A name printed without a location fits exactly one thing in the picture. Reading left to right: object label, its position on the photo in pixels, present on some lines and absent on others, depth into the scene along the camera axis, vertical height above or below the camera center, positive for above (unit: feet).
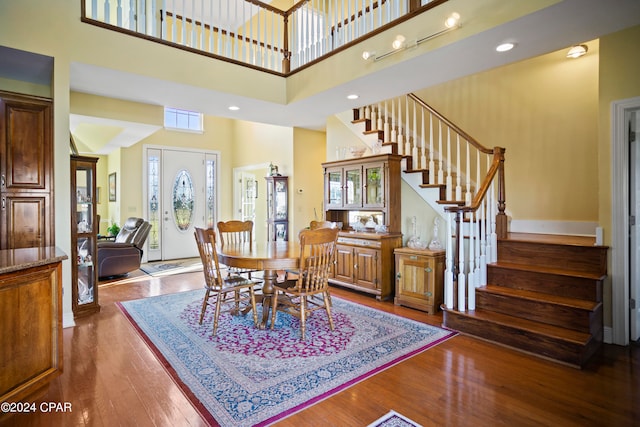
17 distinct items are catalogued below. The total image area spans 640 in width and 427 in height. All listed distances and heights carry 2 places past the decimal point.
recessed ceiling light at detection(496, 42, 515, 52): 10.01 +4.99
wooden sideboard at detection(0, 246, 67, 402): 6.37 -2.17
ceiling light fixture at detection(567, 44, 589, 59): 13.35 +6.43
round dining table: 9.88 -1.30
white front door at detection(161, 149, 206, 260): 25.27 +1.06
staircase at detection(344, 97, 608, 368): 8.92 -2.52
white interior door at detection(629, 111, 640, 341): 9.71 -0.30
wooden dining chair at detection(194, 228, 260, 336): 10.23 -2.11
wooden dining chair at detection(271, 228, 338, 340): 9.87 -1.76
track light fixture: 9.76 +5.51
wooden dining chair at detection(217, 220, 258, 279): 13.66 -0.67
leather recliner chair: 17.84 -1.98
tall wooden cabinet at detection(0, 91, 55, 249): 10.41 +1.38
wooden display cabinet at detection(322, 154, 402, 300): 14.53 -0.52
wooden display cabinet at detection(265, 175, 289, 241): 21.33 +0.50
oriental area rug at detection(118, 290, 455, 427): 6.95 -3.76
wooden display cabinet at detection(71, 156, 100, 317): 12.24 -0.79
